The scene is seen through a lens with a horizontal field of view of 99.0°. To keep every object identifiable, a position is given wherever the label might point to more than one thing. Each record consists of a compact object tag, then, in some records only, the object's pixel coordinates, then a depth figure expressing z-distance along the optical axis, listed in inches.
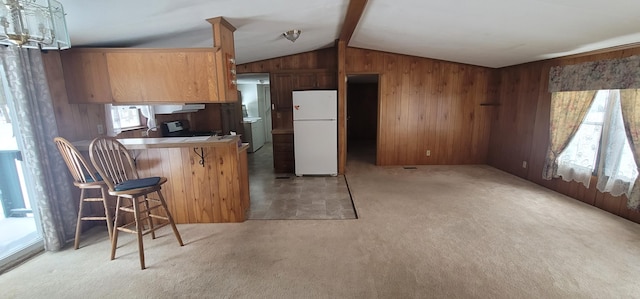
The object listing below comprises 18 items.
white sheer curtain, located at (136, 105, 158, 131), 137.3
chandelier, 50.2
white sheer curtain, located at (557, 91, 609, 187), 123.9
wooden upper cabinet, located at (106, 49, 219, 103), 101.1
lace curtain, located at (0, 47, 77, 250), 83.0
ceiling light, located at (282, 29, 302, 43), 132.0
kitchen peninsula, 108.7
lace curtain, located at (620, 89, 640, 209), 106.2
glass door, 87.8
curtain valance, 107.7
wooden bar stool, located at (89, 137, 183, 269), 81.7
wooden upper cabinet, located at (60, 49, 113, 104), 100.0
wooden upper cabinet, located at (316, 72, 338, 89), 197.2
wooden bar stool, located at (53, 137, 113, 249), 82.1
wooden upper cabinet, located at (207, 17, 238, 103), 99.8
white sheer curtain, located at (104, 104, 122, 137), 116.7
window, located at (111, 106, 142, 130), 130.3
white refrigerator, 173.0
